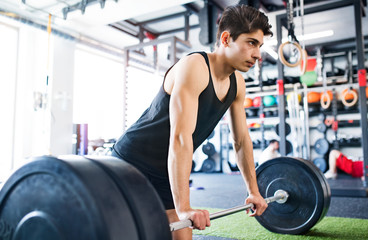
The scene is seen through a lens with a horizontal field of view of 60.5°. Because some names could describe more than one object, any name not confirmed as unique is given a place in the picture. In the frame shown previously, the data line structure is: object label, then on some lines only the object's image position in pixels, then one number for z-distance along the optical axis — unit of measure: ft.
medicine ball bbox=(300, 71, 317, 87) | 20.05
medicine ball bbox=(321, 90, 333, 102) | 22.60
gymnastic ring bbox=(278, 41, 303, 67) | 9.82
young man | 3.52
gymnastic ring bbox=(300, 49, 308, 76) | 10.54
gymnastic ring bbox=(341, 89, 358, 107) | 20.41
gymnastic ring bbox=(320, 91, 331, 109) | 20.10
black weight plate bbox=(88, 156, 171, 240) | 2.26
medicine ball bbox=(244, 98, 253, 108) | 26.14
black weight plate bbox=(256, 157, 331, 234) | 6.38
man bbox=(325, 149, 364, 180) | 19.43
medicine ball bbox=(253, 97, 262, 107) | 25.88
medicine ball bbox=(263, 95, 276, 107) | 25.20
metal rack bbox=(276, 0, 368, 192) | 12.76
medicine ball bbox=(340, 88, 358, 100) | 21.65
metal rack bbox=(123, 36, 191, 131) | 15.92
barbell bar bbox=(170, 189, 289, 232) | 2.94
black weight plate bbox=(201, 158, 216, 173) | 27.14
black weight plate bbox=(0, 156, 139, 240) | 2.08
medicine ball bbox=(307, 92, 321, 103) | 23.34
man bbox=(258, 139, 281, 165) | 17.04
